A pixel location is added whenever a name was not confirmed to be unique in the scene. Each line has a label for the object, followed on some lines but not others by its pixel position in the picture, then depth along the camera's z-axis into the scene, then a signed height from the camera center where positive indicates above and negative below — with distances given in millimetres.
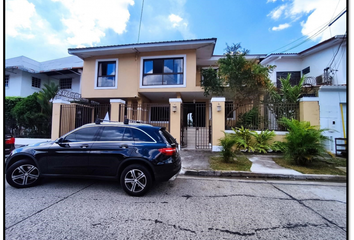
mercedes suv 3787 -731
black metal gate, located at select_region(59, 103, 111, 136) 10727 +712
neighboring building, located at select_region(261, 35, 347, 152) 8383 +4740
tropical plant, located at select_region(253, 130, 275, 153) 8450 -565
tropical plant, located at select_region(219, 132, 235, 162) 6480 -805
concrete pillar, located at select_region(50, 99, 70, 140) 10523 +425
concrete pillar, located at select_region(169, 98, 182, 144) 9492 +518
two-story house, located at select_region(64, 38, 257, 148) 11859 +4107
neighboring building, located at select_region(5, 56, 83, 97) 18203 +5830
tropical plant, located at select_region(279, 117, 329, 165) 6188 -597
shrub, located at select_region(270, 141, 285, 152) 8158 -912
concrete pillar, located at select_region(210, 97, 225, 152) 8984 +300
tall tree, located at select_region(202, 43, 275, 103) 9383 +2985
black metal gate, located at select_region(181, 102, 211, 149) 10499 -54
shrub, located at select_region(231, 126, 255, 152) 8491 -496
